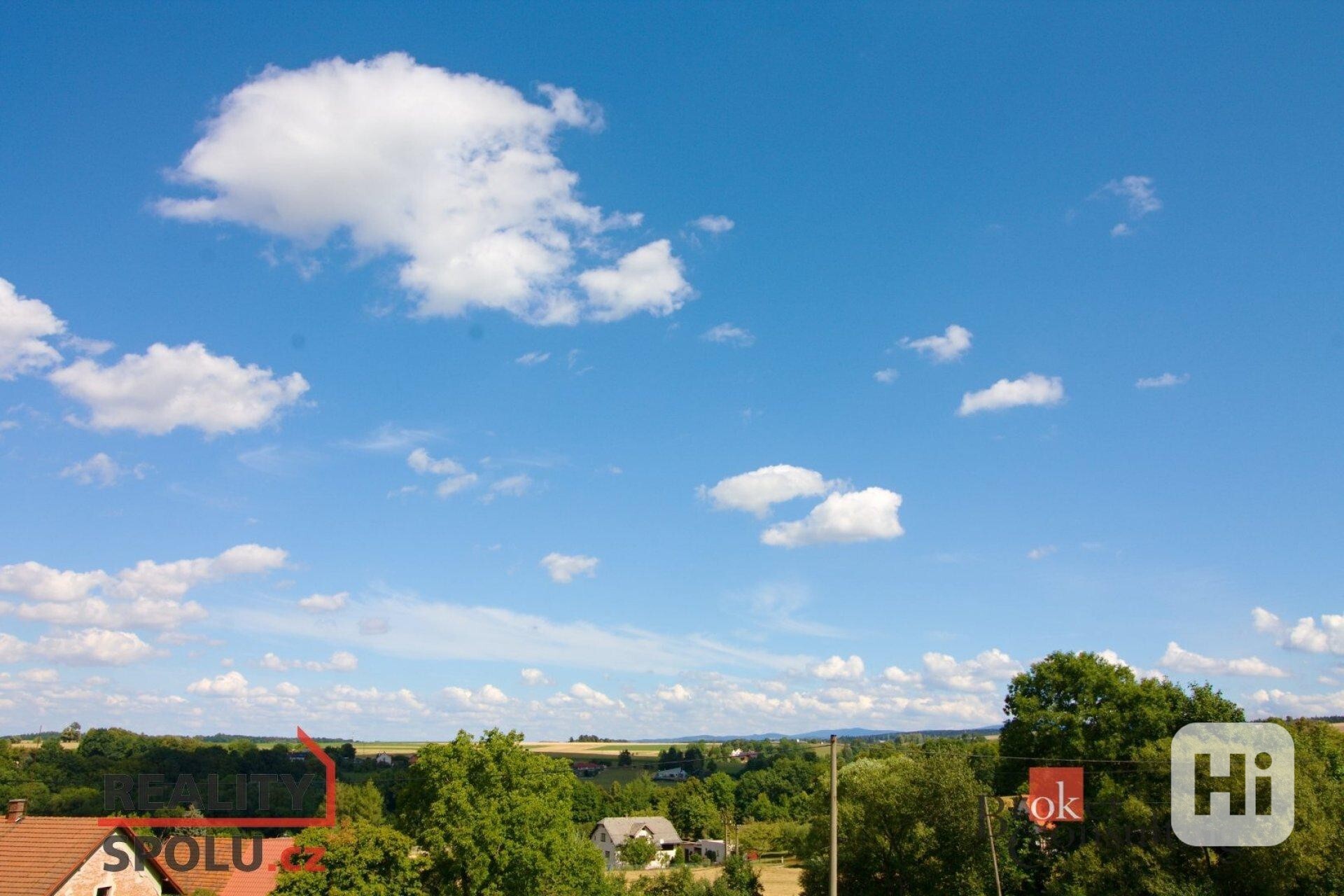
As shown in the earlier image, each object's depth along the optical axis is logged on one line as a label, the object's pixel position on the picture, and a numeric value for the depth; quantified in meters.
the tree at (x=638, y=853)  99.81
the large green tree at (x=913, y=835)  43.22
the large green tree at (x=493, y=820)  38.59
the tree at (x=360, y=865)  30.95
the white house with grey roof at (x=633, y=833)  114.12
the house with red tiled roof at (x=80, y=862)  30.31
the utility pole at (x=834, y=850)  27.22
